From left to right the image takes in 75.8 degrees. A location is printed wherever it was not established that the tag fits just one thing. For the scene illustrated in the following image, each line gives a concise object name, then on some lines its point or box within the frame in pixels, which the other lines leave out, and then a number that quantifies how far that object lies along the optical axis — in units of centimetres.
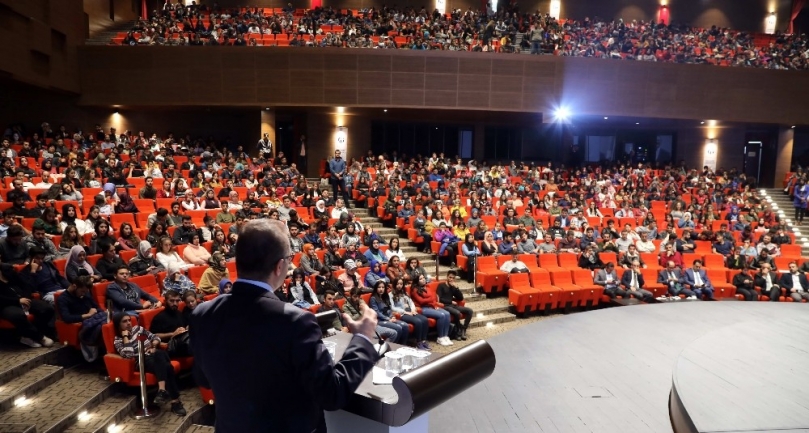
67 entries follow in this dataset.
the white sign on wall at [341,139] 1424
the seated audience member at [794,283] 763
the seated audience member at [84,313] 401
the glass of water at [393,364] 153
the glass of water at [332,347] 165
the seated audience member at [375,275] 635
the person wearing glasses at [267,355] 115
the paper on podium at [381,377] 146
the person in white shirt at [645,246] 889
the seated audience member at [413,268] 658
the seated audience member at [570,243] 862
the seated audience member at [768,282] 764
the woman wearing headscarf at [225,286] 490
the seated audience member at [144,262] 538
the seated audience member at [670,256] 832
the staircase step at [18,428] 291
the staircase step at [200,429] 358
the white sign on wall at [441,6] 1728
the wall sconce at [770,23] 1806
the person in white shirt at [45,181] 774
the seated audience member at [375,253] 721
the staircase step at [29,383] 334
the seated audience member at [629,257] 808
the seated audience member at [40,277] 442
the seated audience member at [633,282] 741
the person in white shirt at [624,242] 894
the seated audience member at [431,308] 602
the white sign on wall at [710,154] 1534
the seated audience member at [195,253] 601
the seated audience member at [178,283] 504
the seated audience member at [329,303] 524
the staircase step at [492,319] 675
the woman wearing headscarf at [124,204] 729
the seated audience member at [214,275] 531
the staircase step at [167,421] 348
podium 129
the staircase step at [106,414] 332
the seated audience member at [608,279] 745
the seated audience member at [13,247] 495
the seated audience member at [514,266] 755
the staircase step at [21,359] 359
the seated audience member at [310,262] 636
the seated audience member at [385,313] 534
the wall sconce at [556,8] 1769
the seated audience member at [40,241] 518
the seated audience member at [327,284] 571
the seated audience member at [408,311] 575
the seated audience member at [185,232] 655
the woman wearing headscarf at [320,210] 867
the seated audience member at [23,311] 402
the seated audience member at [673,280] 767
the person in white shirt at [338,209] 888
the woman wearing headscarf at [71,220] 614
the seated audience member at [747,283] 767
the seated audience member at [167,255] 568
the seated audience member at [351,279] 613
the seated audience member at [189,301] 440
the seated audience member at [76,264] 486
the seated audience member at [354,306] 520
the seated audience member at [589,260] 801
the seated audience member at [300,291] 545
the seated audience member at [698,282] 773
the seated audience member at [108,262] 512
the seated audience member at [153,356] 374
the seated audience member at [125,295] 447
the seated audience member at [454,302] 622
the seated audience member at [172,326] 407
